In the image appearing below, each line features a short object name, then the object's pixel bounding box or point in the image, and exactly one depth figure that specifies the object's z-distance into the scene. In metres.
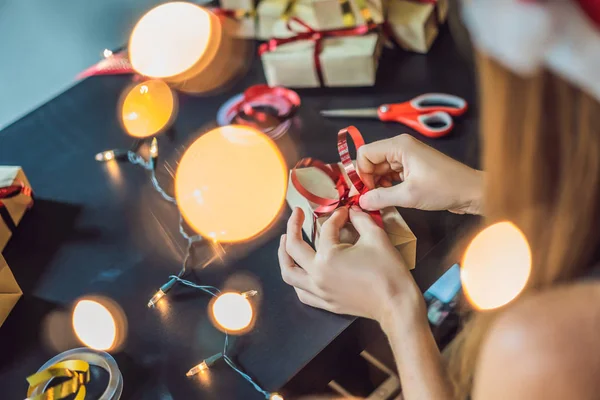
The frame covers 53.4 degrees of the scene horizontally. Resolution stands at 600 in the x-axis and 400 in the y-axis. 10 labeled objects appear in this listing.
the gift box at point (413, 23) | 0.92
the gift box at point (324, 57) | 0.88
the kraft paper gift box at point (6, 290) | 0.67
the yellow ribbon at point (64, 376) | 0.59
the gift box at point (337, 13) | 0.89
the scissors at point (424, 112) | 0.81
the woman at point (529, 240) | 0.35
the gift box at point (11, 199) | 0.75
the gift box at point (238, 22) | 1.00
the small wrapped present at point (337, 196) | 0.66
